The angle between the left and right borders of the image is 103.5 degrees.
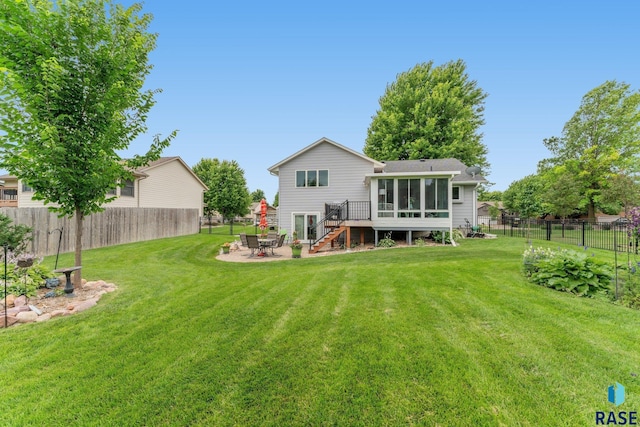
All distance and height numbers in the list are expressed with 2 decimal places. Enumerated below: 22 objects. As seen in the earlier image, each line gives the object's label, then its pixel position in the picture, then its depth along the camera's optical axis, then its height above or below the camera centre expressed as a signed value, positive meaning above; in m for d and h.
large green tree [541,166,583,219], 26.05 +2.71
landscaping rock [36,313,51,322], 4.34 -1.75
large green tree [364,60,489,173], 24.73 +10.25
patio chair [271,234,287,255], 12.15 -1.26
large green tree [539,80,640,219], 24.05 +7.99
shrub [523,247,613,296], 5.19 -1.21
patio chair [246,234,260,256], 11.54 -1.15
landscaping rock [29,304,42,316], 4.52 -1.68
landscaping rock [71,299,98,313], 4.74 -1.71
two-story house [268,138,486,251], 13.23 +1.32
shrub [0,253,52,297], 5.21 -1.35
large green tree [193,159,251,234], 24.56 +2.53
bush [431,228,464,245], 13.94 -1.05
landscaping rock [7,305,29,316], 4.38 -1.65
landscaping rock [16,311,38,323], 4.32 -1.73
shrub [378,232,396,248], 13.10 -1.35
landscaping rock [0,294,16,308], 4.75 -1.59
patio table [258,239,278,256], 11.73 -1.22
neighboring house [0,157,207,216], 17.50 +2.31
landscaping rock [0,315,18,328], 4.18 -1.74
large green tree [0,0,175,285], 4.60 +2.46
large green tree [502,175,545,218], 34.28 +2.58
